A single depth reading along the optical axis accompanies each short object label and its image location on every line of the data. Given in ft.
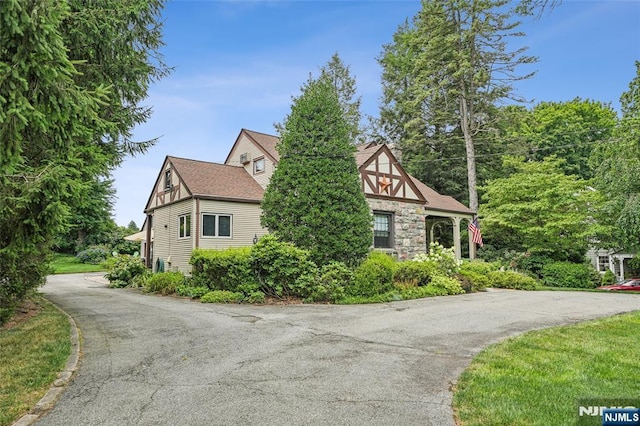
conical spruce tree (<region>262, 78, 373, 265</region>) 37.35
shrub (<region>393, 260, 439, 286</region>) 41.63
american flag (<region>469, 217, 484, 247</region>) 62.08
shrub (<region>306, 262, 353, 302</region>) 34.50
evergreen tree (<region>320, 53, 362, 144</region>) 110.83
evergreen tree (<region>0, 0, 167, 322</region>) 12.35
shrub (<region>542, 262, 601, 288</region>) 58.23
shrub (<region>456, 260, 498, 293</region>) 45.09
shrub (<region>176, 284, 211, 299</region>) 37.65
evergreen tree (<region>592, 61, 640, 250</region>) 51.29
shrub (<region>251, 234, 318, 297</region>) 34.86
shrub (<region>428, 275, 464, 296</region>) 41.73
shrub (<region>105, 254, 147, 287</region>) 55.31
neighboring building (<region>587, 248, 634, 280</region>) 85.17
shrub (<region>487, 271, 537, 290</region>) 50.80
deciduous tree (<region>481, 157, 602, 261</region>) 60.59
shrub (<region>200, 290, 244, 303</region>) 34.76
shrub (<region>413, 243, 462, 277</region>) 47.34
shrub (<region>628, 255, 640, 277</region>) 69.76
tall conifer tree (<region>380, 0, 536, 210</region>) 81.56
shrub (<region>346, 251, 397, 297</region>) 36.06
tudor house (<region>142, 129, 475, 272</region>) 54.44
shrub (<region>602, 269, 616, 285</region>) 77.06
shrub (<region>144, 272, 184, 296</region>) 43.27
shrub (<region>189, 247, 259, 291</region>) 35.81
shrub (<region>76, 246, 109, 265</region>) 99.97
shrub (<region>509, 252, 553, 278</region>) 63.05
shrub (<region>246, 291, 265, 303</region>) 34.19
